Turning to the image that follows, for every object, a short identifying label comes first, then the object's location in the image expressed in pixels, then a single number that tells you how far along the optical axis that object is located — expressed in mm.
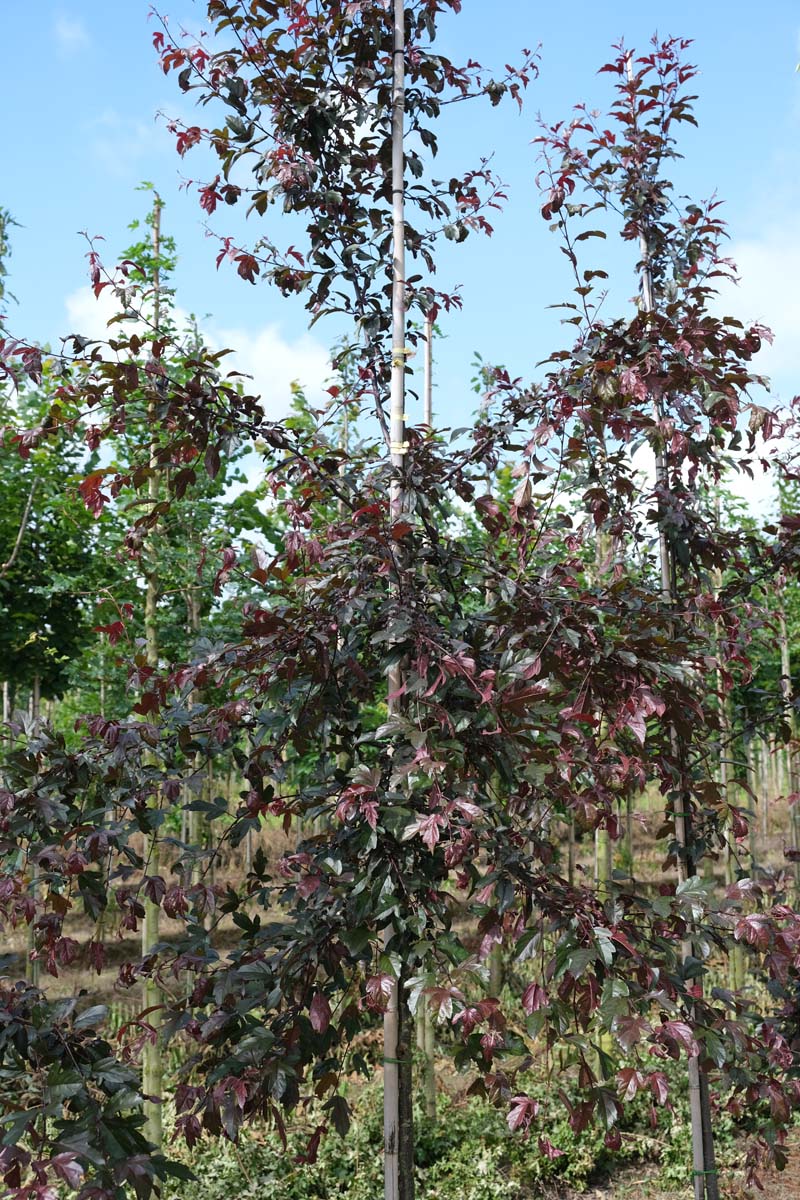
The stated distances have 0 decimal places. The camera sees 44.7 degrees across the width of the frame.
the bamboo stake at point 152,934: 5020
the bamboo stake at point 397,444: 2383
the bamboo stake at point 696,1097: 3330
